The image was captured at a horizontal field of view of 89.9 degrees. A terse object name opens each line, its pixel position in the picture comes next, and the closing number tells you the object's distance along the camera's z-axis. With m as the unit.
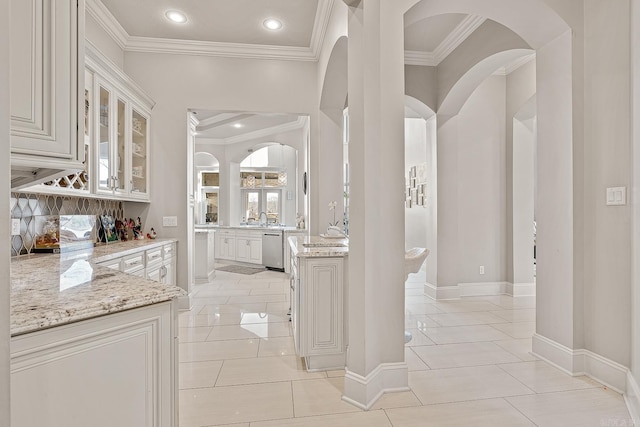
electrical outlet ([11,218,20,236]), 2.24
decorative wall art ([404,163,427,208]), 5.94
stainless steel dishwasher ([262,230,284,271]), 6.39
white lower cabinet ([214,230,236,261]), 7.24
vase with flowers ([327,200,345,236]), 3.35
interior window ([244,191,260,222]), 7.87
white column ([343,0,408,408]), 2.01
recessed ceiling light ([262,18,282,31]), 3.47
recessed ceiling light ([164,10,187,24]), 3.33
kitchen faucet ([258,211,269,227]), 7.83
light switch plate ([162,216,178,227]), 3.91
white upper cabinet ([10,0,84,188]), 1.06
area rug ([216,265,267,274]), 6.44
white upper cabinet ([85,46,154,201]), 2.84
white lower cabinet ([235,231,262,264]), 6.75
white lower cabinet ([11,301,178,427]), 0.87
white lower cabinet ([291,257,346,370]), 2.34
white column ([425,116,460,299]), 4.27
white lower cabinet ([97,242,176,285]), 2.72
